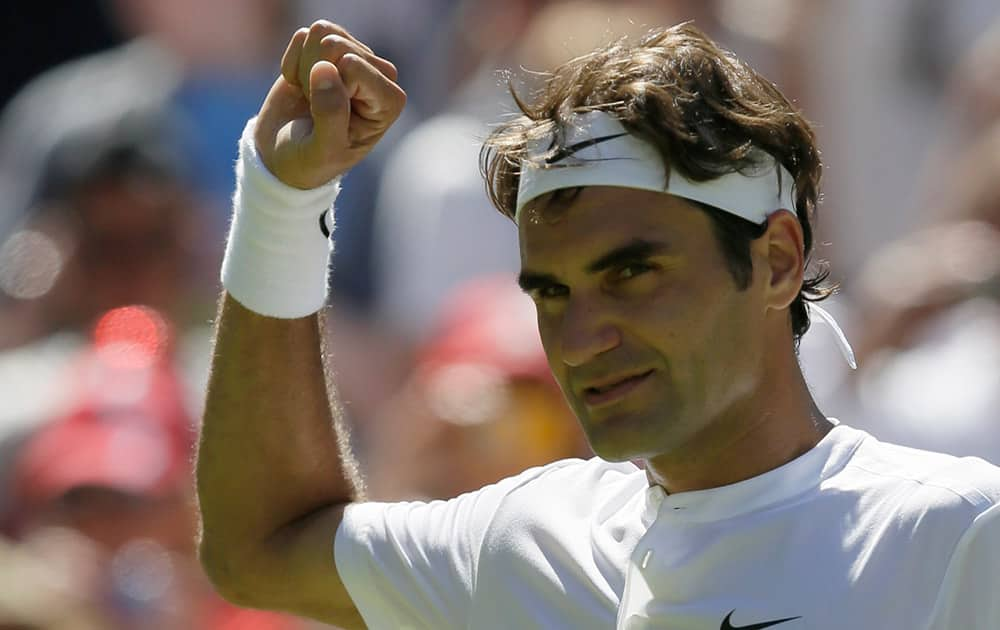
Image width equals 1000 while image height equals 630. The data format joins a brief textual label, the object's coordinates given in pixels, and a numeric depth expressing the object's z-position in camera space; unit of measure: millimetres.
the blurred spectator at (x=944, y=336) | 10281
